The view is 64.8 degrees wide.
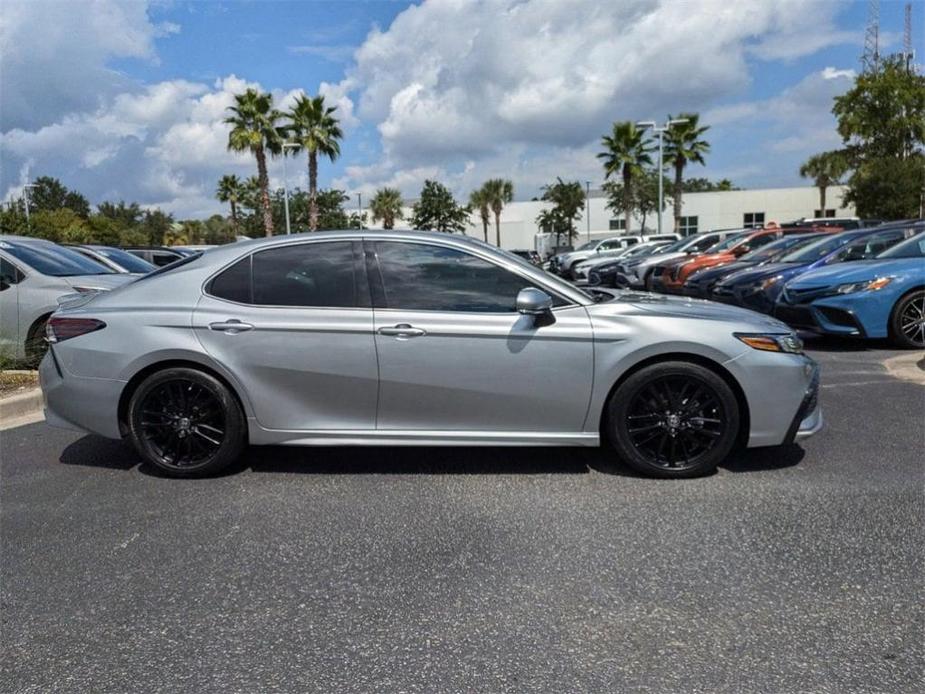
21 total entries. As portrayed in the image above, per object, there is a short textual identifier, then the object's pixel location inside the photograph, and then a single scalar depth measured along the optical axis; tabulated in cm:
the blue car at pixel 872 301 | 838
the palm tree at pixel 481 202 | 7025
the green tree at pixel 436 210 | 6231
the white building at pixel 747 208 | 5778
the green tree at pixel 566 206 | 6353
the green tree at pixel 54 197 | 8900
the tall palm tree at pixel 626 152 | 4206
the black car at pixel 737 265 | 1301
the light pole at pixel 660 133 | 3401
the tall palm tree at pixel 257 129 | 3600
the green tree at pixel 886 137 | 3150
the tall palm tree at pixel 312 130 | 3750
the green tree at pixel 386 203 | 6812
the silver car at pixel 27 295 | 760
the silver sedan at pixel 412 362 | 421
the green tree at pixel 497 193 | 6981
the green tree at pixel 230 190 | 6231
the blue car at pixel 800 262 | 1008
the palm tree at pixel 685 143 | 4147
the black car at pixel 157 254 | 1741
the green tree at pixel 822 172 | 4775
